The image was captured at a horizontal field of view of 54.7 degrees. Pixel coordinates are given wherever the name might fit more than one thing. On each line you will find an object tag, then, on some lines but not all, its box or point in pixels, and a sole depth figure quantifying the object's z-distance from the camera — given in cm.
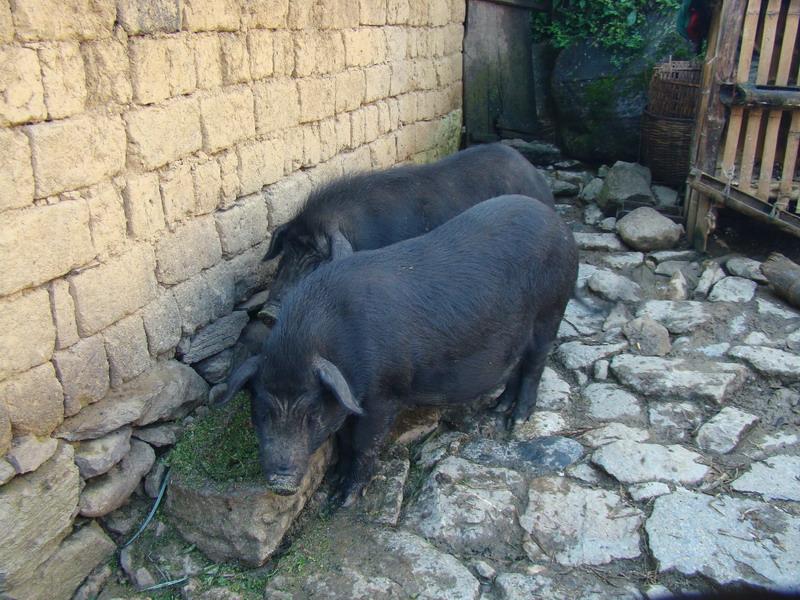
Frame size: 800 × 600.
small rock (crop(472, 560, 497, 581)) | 333
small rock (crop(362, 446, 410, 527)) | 369
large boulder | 853
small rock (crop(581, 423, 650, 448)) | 416
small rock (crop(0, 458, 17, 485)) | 299
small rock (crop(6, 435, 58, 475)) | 305
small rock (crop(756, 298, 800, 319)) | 526
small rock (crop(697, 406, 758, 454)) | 407
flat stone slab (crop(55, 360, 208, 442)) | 342
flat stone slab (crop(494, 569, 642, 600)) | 322
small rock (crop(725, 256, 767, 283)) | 580
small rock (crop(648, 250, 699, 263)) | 633
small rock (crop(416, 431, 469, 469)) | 407
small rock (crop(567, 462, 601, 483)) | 388
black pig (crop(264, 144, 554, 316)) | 468
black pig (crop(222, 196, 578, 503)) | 335
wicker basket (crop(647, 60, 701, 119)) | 754
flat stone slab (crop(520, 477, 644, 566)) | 344
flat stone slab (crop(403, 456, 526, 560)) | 352
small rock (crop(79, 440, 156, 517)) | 346
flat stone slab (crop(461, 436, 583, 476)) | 400
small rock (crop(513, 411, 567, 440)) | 427
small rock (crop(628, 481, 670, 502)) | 372
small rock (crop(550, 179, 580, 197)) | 806
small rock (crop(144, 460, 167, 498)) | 377
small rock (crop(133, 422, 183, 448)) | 383
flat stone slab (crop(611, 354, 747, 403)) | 447
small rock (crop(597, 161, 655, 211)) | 729
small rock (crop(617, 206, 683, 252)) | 650
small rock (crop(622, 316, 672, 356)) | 496
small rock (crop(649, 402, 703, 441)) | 421
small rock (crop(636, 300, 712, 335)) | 523
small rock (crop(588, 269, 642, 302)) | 571
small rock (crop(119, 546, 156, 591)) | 343
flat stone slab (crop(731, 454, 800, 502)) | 371
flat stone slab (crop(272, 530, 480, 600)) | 324
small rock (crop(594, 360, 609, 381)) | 476
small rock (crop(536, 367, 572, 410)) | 455
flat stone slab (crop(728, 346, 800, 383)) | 457
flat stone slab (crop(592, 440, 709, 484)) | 384
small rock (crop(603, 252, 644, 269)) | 629
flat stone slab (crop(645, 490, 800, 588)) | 325
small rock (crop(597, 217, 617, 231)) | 702
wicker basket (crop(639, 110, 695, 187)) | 759
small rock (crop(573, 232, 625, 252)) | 659
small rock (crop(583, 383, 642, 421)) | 439
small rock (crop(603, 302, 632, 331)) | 536
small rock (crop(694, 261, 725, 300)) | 571
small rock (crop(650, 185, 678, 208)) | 733
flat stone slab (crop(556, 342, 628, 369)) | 492
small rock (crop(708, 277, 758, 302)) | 553
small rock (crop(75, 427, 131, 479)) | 340
